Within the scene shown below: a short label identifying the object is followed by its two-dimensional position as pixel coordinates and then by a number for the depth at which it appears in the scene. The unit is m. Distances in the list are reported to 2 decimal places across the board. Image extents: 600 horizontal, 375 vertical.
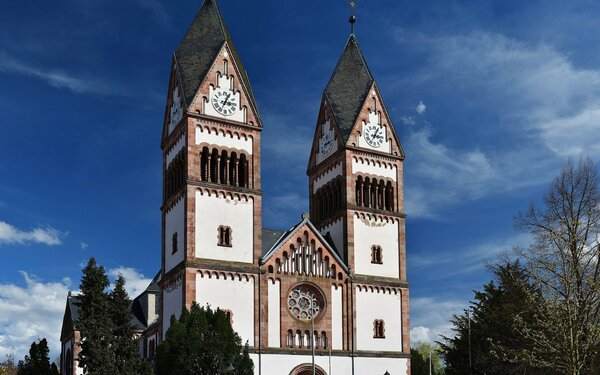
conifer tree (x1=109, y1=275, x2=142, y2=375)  42.78
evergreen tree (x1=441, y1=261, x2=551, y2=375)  48.62
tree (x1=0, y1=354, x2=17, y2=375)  91.20
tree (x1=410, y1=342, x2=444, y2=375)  69.38
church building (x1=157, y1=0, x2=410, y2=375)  51.31
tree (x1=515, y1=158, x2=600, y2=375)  28.41
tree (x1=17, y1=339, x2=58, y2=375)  53.50
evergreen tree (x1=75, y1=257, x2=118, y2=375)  42.12
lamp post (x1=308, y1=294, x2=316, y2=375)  51.28
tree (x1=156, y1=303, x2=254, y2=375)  41.41
